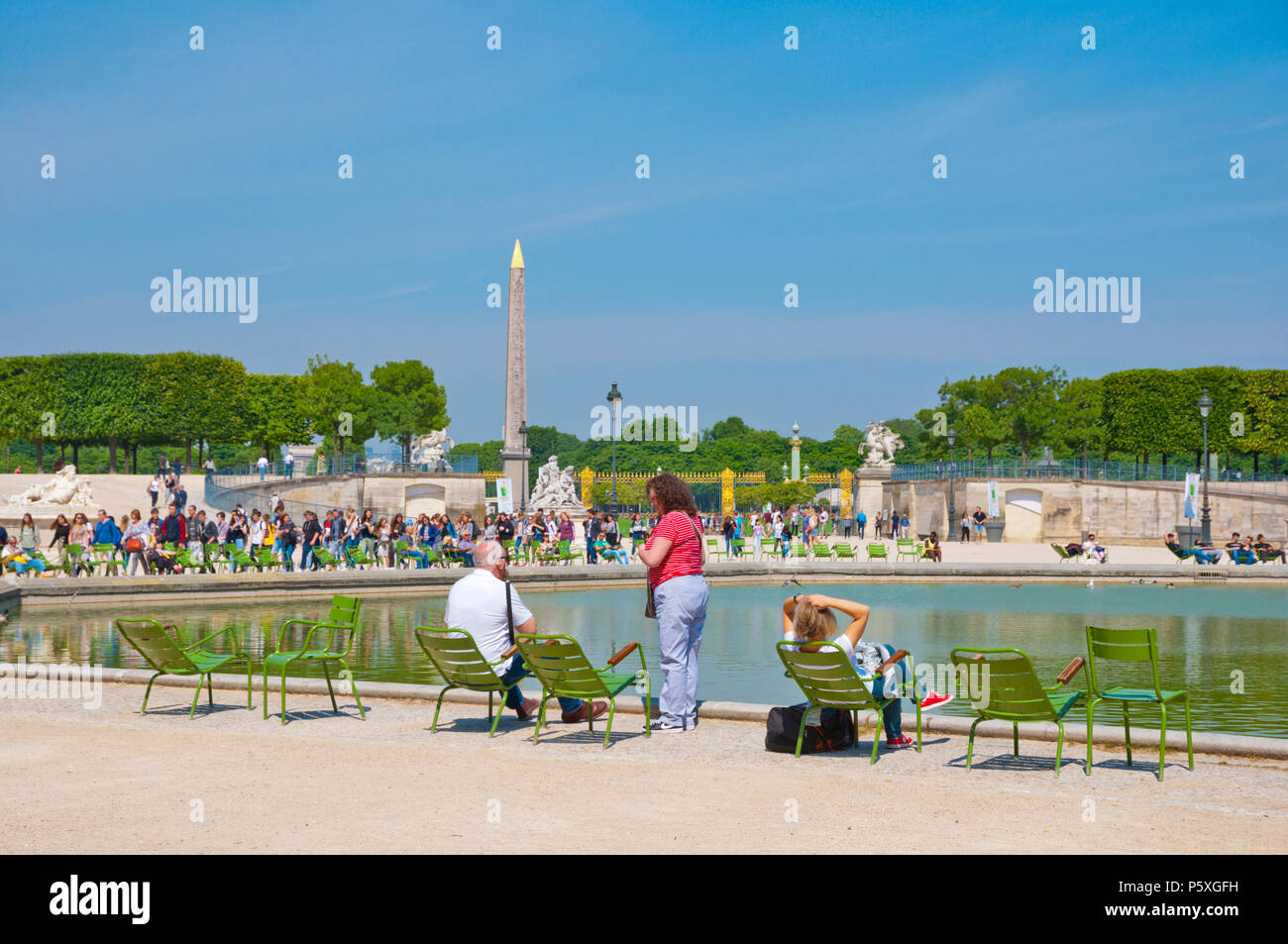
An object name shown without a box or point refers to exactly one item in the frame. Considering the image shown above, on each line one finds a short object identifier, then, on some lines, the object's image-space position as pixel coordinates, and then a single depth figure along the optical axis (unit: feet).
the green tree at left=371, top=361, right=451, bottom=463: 200.13
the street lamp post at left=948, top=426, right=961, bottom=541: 146.32
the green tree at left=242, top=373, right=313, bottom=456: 190.70
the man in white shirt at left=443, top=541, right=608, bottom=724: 24.58
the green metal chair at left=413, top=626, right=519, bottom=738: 23.27
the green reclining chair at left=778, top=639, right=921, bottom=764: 21.13
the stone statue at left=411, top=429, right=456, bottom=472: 164.14
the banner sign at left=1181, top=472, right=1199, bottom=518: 106.63
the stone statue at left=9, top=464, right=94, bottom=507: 109.40
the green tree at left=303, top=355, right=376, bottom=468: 192.34
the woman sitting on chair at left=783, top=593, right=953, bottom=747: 22.34
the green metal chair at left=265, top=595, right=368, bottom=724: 25.31
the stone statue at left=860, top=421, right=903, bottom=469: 170.71
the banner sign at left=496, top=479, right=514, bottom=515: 94.99
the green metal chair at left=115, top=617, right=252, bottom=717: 25.38
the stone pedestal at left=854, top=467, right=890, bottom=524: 165.58
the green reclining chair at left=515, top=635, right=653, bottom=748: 22.54
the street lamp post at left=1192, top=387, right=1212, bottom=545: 102.29
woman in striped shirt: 23.45
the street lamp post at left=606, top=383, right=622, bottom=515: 106.93
